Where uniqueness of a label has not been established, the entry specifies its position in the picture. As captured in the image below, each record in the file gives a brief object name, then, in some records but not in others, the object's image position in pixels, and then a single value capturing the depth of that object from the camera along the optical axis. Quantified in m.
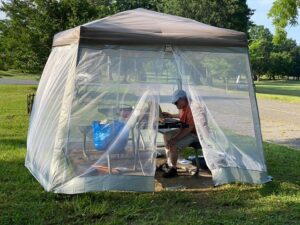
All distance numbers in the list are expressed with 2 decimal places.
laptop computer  7.02
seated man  6.88
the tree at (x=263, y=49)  85.75
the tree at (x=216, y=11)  41.25
